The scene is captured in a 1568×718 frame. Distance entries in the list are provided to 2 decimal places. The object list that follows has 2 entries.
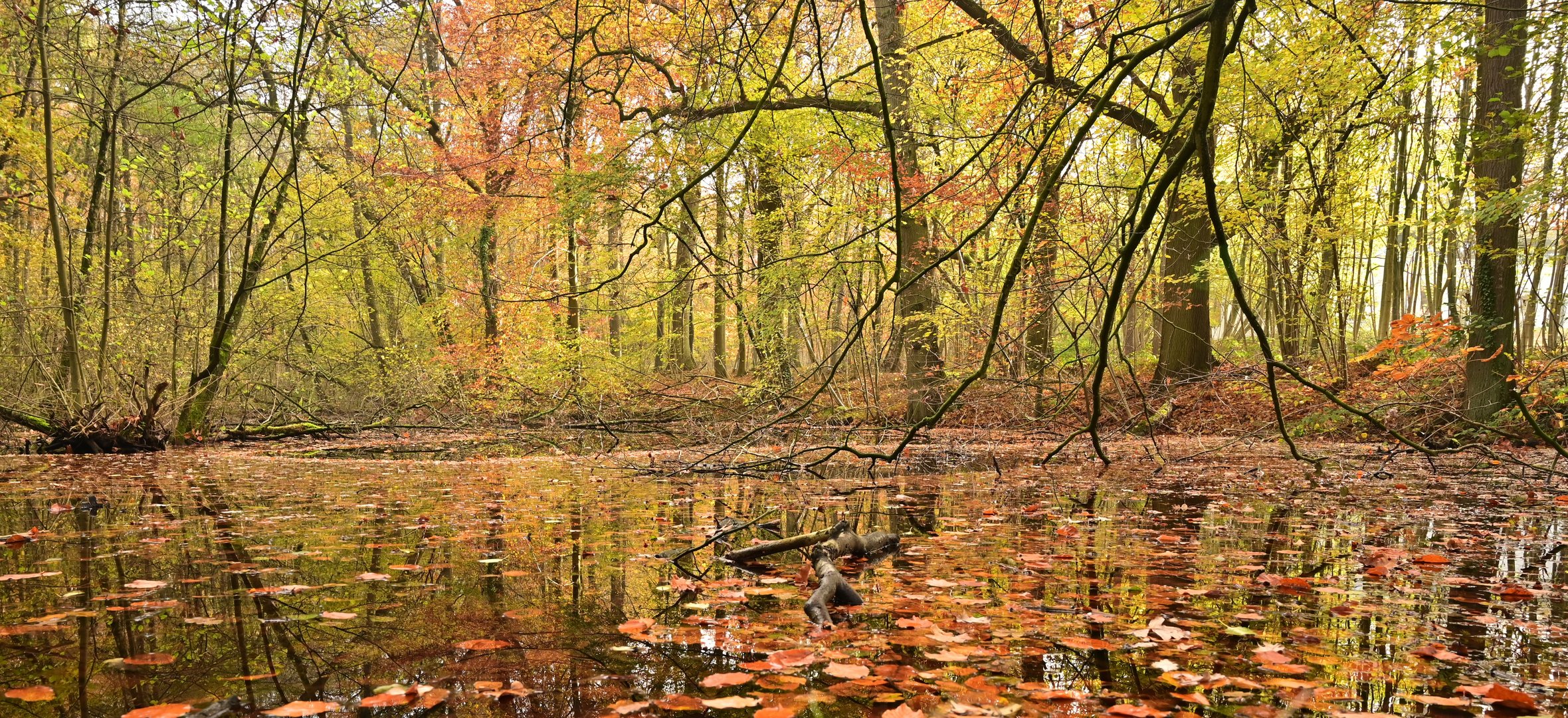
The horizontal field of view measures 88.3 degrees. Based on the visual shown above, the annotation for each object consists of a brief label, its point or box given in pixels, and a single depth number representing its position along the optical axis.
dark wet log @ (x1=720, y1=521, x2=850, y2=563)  3.24
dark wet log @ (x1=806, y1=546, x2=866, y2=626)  2.41
